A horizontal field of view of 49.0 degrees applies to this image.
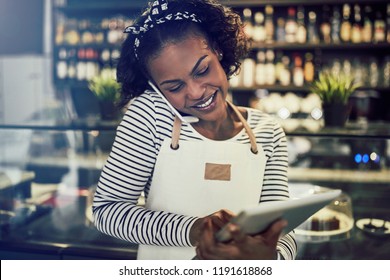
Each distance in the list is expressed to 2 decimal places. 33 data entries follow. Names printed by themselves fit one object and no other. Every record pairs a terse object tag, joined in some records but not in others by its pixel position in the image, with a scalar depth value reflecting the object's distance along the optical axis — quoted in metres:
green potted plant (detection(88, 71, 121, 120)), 1.50
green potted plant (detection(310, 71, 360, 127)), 1.38
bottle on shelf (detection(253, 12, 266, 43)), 3.09
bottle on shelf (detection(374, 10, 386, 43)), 2.91
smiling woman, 0.90
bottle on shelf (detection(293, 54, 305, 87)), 3.05
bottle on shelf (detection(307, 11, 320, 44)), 3.03
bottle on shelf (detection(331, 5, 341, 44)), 2.98
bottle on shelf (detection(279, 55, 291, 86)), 3.07
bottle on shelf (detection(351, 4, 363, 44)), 2.94
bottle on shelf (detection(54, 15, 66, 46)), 3.42
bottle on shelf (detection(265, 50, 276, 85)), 3.09
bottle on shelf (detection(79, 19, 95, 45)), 3.37
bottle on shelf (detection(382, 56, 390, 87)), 2.90
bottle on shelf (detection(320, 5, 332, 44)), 3.00
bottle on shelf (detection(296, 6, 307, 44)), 3.04
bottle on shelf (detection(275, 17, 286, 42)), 3.07
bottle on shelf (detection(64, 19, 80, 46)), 3.40
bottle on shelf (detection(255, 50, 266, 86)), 3.10
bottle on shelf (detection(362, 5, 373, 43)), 2.94
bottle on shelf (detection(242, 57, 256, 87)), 3.11
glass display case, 1.21
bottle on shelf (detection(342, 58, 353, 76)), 2.95
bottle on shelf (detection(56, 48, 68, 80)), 3.45
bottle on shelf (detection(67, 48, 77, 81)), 3.42
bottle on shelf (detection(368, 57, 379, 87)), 2.93
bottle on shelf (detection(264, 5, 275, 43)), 3.10
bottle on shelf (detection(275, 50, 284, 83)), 3.10
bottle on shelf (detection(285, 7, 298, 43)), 3.03
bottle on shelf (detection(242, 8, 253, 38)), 3.09
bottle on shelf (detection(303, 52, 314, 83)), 3.05
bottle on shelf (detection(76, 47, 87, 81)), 3.39
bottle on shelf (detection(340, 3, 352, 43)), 2.96
